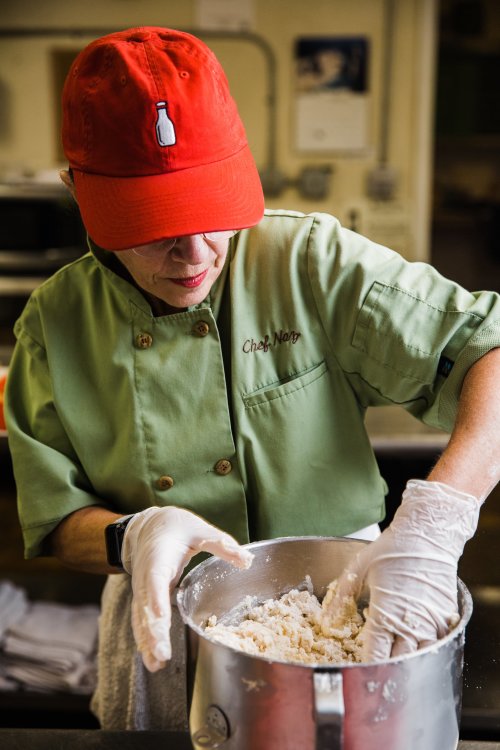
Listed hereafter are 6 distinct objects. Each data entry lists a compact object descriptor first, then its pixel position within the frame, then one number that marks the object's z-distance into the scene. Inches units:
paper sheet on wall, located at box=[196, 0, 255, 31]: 156.3
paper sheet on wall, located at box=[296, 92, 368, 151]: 160.7
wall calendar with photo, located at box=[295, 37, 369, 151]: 157.9
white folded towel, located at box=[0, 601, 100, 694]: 82.9
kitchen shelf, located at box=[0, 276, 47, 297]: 139.8
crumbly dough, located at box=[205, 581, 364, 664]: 38.5
